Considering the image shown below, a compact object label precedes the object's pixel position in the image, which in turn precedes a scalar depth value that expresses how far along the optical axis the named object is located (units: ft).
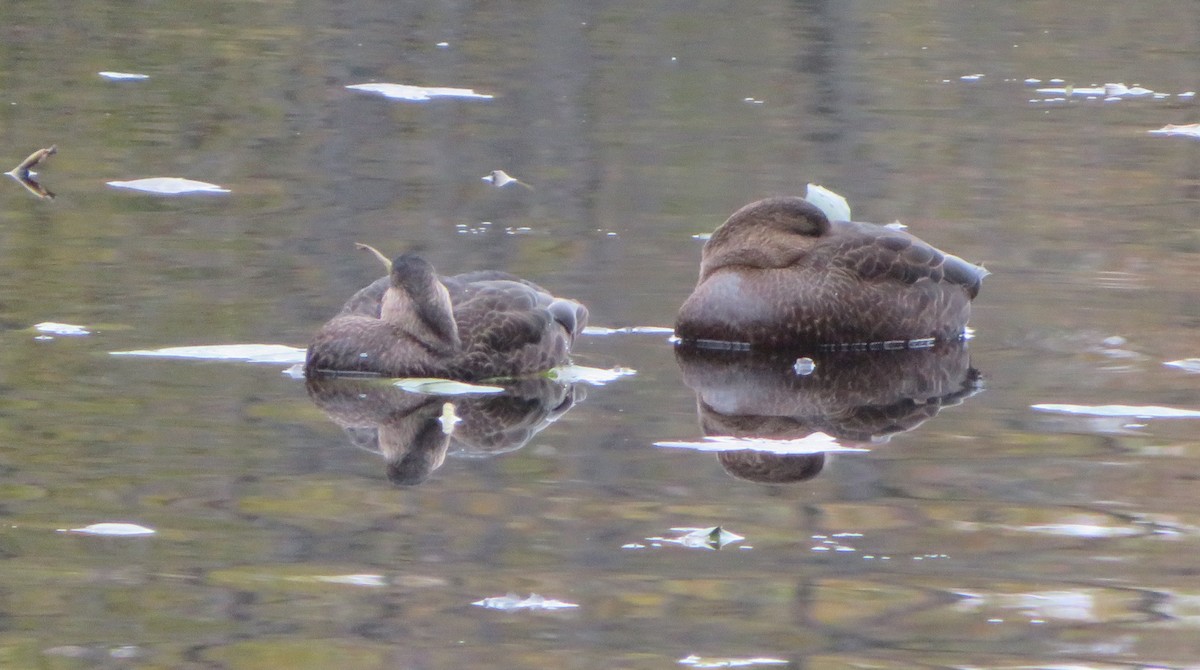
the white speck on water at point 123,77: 98.94
